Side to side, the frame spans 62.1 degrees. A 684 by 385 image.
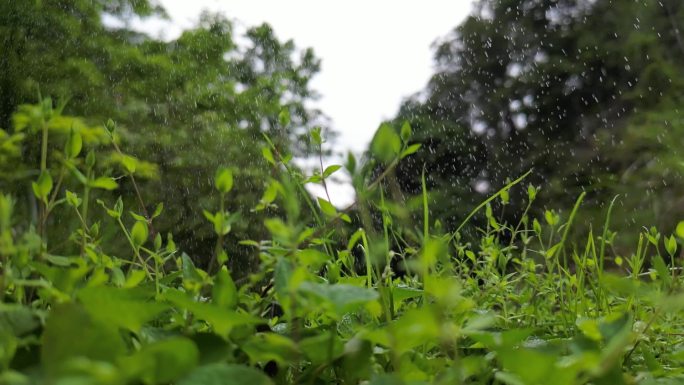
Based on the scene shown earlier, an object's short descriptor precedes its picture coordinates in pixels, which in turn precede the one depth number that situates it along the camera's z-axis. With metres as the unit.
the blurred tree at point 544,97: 8.14
